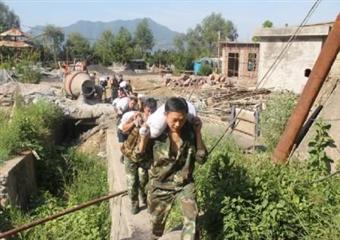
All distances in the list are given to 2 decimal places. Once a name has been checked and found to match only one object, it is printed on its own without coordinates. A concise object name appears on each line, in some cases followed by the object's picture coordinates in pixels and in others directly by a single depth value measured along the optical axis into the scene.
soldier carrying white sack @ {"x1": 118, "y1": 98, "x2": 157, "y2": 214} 4.75
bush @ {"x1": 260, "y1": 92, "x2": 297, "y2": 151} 8.68
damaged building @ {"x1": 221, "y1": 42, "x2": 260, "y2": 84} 29.56
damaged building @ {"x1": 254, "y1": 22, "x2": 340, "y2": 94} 17.12
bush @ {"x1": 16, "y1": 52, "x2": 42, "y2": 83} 21.88
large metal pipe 5.91
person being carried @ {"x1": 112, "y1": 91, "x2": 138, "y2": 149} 5.84
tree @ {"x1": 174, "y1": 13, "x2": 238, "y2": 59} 79.62
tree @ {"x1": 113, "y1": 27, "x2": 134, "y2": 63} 49.44
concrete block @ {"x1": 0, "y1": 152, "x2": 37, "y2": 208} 8.05
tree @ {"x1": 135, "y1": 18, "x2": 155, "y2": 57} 74.94
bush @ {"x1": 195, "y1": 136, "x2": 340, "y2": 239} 4.20
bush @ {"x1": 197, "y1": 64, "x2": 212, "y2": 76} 37.91
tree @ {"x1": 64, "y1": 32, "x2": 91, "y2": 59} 55.47
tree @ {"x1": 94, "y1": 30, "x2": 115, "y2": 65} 50.19
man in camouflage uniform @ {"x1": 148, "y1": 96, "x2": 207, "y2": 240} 3.89
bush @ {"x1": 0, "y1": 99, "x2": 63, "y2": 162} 9.54
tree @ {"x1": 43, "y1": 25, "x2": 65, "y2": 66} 53.31
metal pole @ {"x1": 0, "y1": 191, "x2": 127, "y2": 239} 2.90
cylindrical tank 16.34
